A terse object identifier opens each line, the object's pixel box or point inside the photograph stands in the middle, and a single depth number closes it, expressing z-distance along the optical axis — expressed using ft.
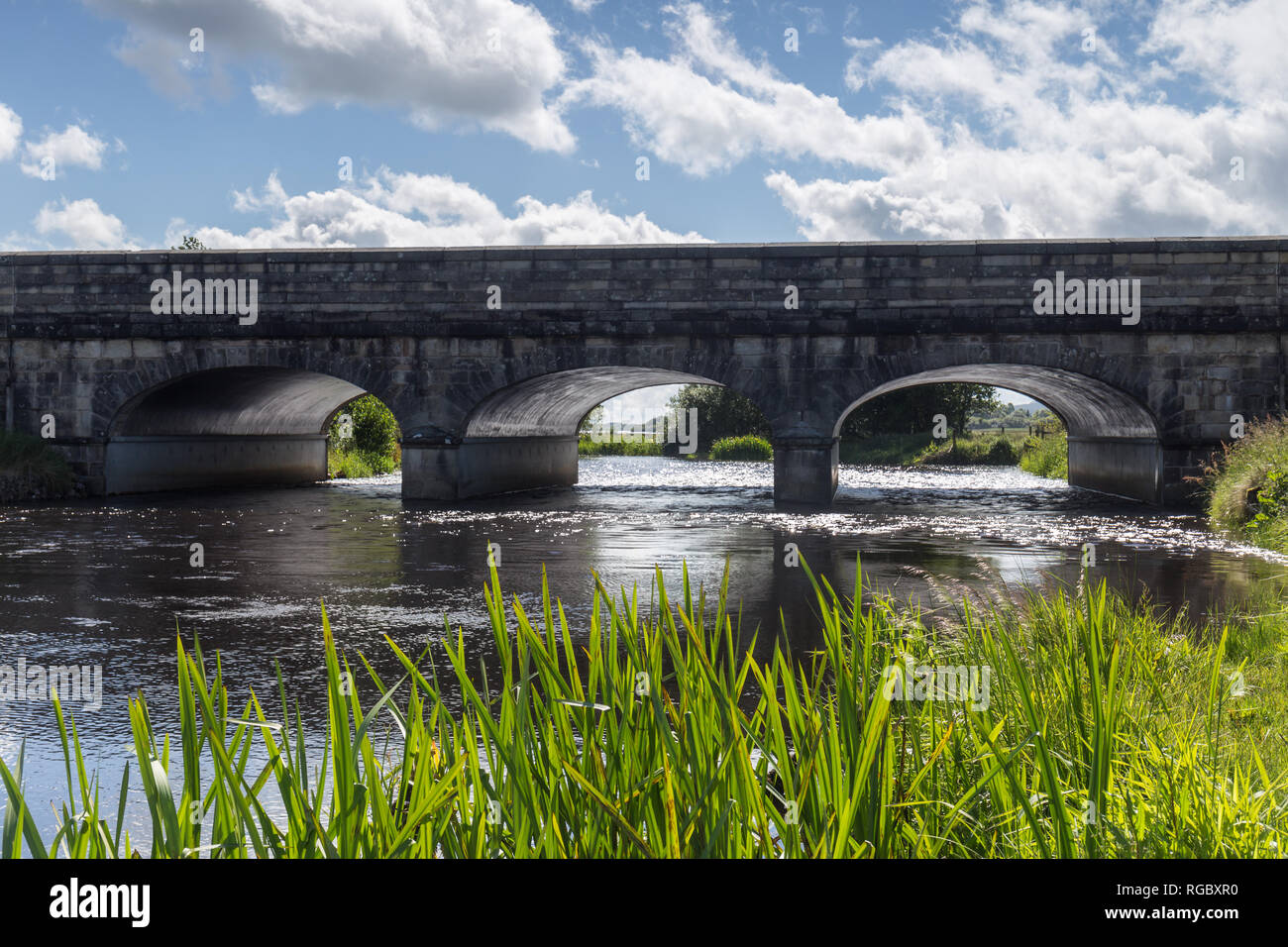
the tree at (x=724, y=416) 176.35
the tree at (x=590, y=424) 195.50
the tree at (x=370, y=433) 119.44
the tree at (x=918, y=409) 163.94
